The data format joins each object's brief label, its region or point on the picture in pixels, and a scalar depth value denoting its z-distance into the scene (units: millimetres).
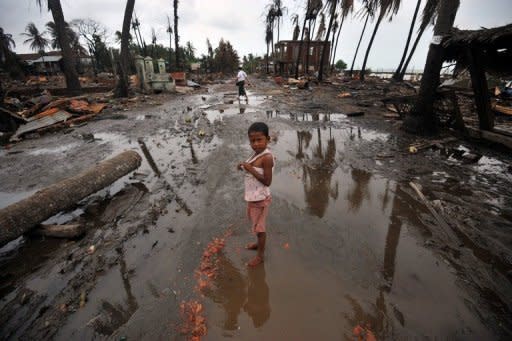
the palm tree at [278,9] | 29730
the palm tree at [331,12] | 16688
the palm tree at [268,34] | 35209
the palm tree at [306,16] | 19786
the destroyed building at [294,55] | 28781
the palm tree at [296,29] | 26866
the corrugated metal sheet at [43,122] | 7059
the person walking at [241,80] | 12656
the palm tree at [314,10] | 19578
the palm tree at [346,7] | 19283
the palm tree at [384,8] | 16594
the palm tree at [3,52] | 30041
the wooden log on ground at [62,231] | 2730
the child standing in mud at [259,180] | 2039
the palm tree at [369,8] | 17797
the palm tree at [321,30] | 26409
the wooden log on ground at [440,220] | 2625
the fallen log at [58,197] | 2520
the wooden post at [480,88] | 5453
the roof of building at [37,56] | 43438
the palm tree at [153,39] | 38541
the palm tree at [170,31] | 36731
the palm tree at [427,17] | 14643
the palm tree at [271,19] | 31106
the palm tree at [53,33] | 40103
